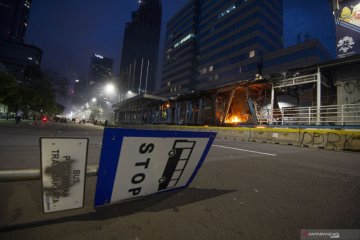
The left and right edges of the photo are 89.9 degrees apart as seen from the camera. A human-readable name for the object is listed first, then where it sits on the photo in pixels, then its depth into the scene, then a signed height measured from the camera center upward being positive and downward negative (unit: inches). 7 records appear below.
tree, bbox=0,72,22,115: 1112.6 +189.1
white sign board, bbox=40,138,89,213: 55.8 -16.4
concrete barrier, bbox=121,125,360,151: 335.3 +1.5
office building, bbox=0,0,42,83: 4404.3 +2604.4
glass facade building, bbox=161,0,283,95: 2260.6 +1384.8
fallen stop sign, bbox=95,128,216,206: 63.1 -13.4
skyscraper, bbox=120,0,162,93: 6771.7 +2165.4
